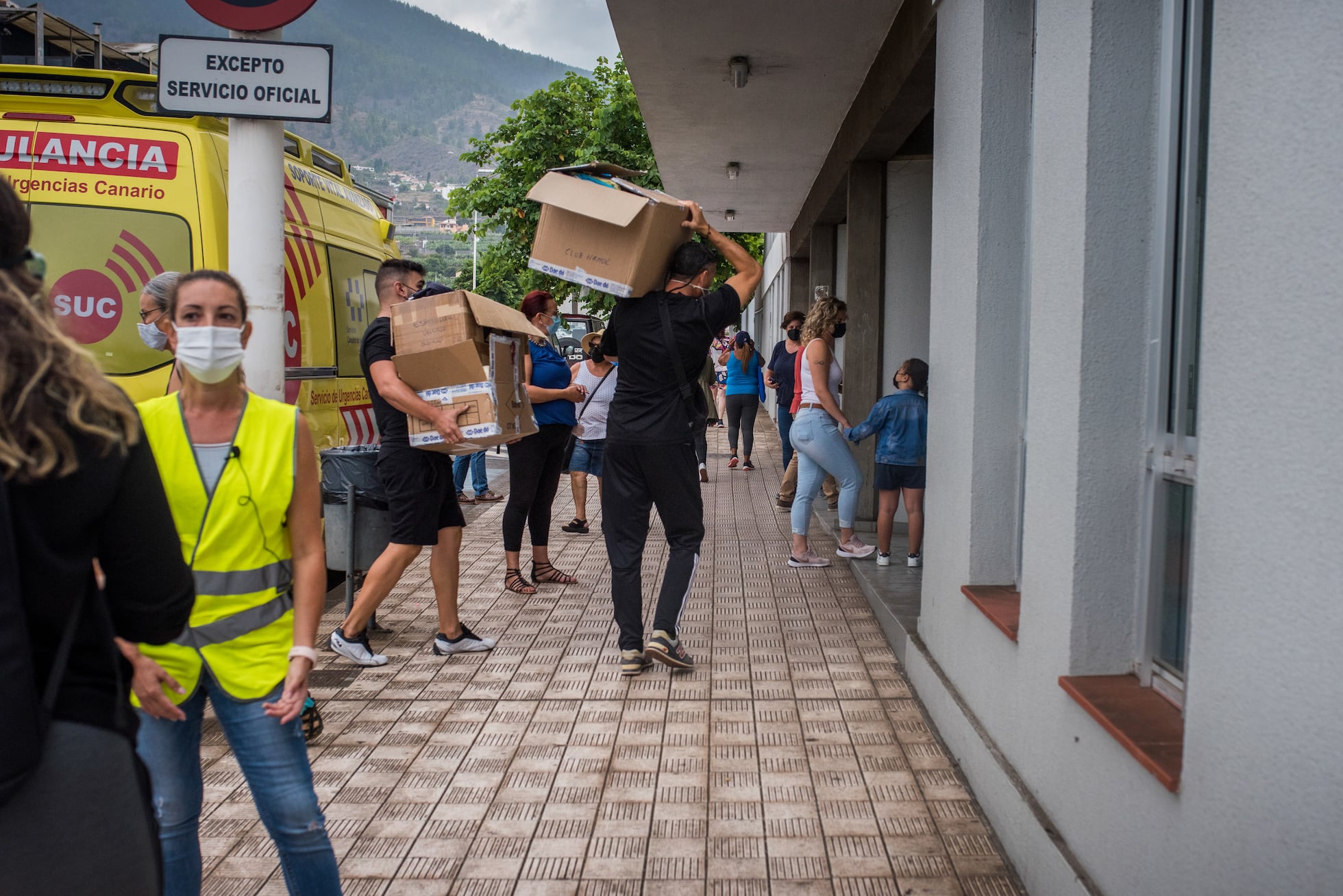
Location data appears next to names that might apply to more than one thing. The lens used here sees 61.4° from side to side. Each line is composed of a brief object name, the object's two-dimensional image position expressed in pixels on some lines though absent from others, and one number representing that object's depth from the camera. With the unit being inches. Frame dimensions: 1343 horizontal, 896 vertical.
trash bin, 230.7
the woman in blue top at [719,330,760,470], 535.2
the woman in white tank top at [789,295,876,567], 305.0
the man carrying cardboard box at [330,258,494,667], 209.6
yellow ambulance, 223.1
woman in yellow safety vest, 98.3
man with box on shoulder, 206.5
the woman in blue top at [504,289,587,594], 280.8
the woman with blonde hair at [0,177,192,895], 59.7
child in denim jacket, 285.6
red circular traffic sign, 168.9
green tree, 936.9
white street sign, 168.4
